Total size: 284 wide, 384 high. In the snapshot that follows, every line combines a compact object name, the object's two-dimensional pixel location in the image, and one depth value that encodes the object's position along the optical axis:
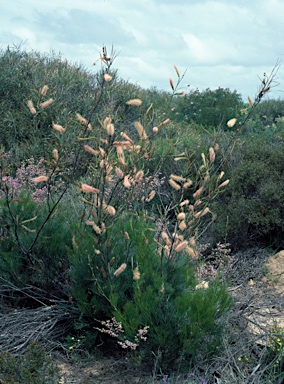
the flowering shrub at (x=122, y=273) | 3.83
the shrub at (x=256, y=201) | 7.44
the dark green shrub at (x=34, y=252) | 4.85
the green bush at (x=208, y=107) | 15.97
